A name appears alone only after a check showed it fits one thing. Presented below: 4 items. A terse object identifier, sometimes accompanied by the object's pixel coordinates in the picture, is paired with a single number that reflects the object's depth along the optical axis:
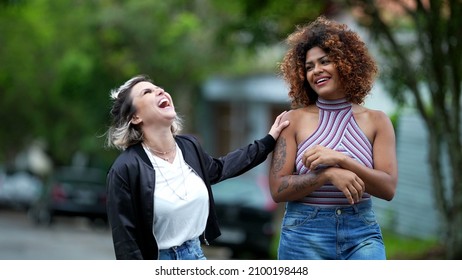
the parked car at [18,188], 40.12
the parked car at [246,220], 15.67
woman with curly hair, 4.51
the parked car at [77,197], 26.44
